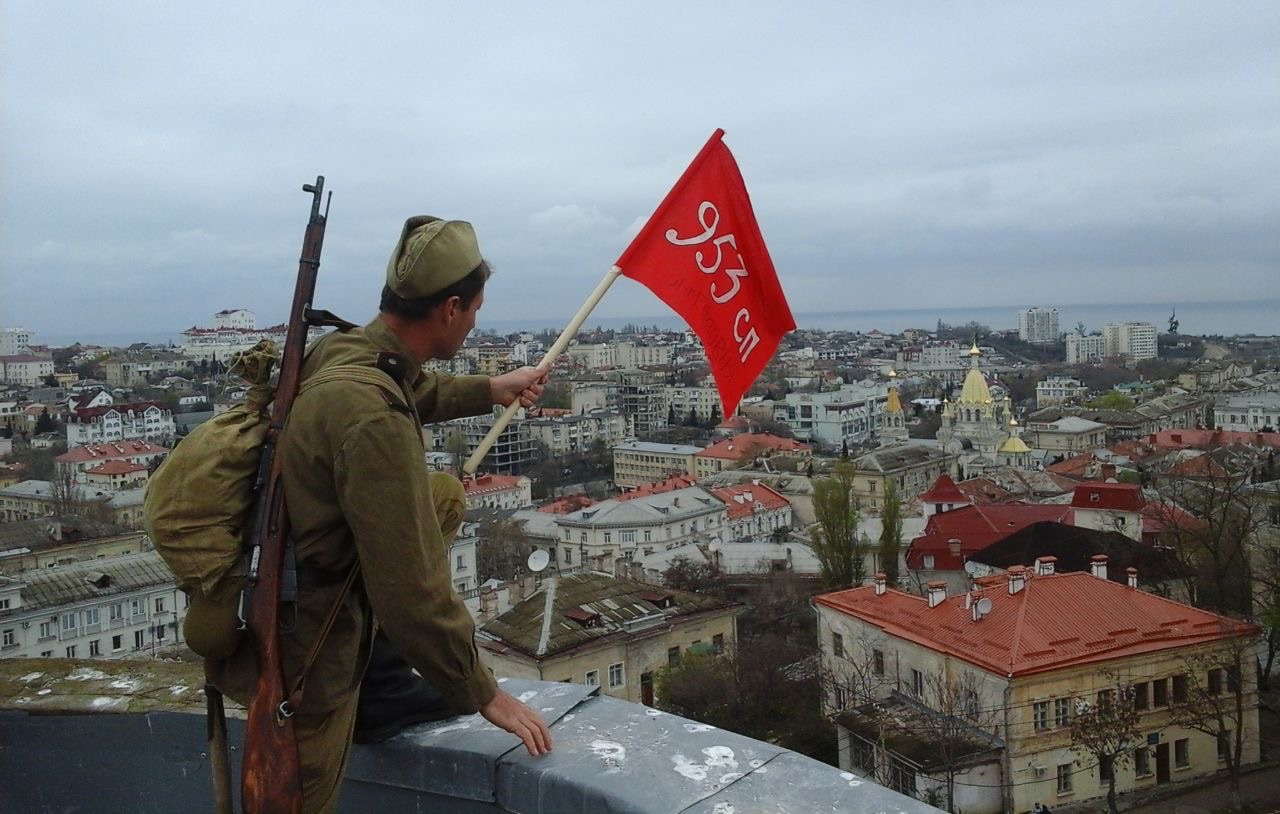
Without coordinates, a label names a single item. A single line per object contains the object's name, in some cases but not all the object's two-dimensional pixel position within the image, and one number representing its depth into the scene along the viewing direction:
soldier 1.23
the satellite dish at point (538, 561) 12.21
